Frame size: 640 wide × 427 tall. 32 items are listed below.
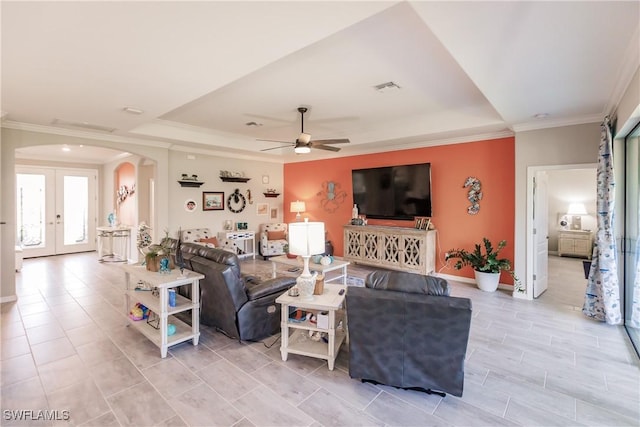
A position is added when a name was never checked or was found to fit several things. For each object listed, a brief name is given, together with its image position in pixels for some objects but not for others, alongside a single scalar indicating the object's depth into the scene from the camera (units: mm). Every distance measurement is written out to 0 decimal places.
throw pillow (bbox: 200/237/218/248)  6391
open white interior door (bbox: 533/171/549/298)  4531
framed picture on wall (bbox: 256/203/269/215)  8008
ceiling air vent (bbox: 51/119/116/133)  4272
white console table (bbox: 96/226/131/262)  7242
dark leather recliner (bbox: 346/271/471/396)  2064
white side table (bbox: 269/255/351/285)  4562
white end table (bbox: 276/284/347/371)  2572
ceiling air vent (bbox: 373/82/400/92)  3604
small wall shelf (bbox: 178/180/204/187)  6467
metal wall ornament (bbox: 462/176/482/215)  5248
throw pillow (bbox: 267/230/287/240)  7535
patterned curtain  3531
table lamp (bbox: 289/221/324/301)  2699
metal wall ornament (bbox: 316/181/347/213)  7158
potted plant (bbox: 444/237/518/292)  4758
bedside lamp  7730
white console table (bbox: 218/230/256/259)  7066
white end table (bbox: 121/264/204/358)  2826
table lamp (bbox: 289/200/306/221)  7539
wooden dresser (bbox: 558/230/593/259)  7332
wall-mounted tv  5703
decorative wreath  7406
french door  7504
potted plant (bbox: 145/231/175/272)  3219
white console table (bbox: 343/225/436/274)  5434
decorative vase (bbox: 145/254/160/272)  3221
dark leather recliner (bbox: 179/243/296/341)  2975
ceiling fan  4305
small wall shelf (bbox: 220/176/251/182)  7154
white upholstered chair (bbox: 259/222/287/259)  7324
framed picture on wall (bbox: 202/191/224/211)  6921
